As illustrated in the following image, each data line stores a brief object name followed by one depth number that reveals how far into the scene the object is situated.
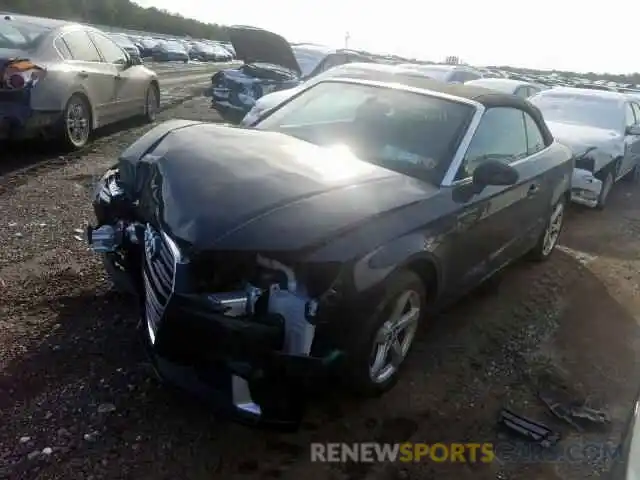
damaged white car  7.45
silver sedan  6.38
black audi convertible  2.52
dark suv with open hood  11.18
